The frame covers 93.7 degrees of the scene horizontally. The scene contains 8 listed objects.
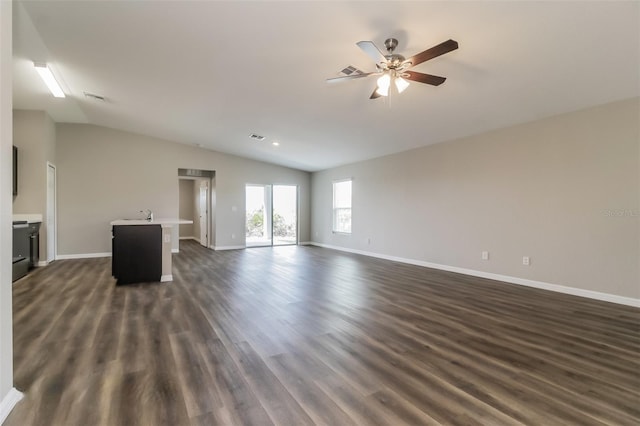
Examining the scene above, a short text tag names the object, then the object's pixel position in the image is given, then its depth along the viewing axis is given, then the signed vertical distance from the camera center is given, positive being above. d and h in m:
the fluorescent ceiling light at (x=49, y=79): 3.92 +1.86
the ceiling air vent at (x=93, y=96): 5.00 +1.93
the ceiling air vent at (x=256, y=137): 6.49 +1.62
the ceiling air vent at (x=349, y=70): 2.81 +1.33
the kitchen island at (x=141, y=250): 4.55 -0.63
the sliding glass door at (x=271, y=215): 9.31 -0.15
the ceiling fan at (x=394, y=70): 2.47 +1.27
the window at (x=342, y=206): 8.38 +0.12
